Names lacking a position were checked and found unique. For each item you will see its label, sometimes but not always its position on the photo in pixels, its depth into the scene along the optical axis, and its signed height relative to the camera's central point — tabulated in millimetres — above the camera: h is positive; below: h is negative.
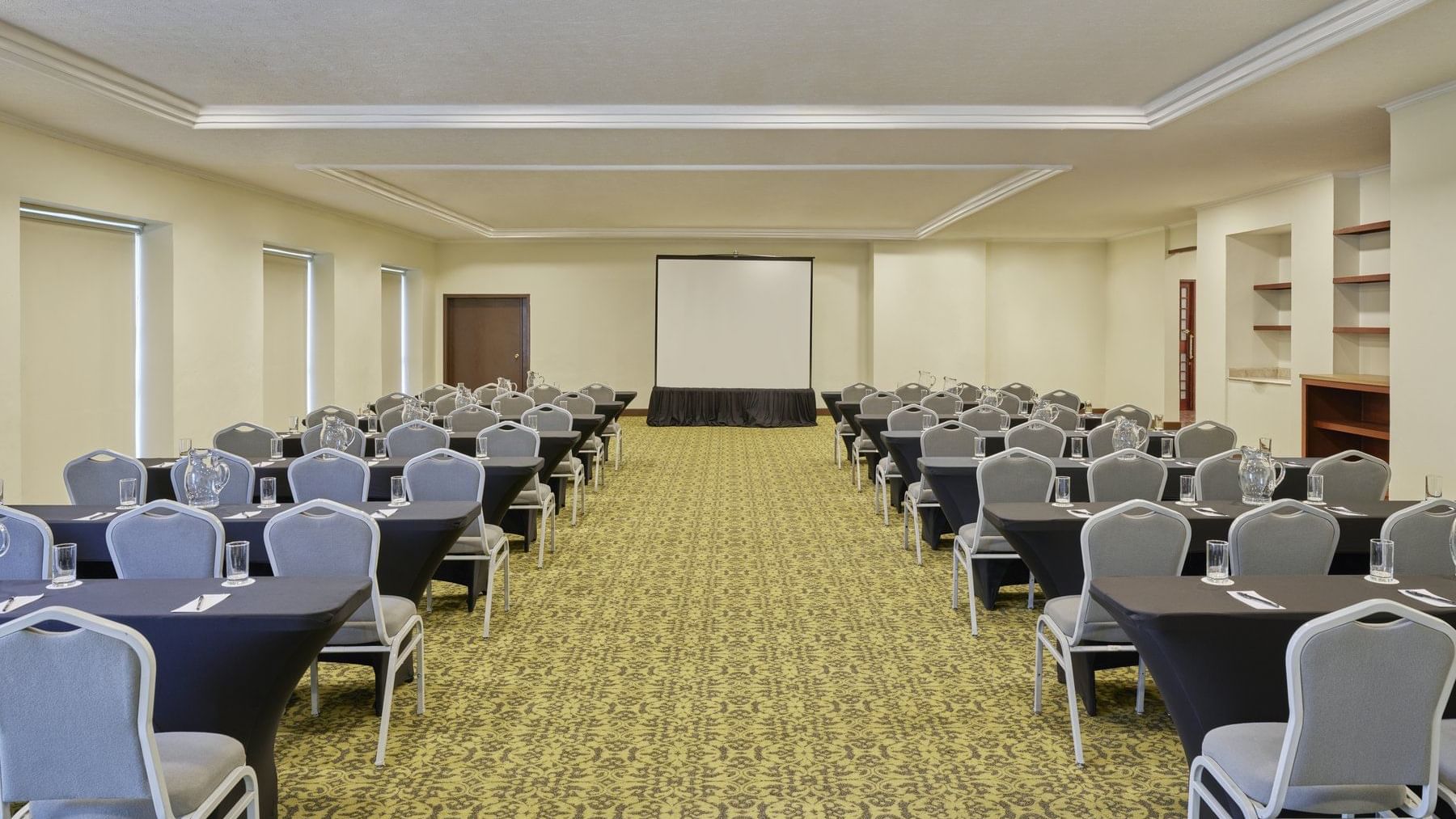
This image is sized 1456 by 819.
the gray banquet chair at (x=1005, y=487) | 5441 -552
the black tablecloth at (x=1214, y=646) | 3008 -787
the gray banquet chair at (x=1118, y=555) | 3834 -657
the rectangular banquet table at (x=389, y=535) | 4422 -666
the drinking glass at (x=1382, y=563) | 3471 -612
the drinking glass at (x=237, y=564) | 3379 -600
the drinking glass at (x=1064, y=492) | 4879 -517
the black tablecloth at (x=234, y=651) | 2967 -788
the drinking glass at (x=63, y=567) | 3311 -593
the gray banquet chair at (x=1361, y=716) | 2402 -798
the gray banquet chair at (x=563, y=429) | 8578 -391
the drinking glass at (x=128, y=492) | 4723 -499
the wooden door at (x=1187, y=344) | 15742 +635
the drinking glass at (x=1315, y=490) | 4785 -499
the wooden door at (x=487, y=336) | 19469 +927
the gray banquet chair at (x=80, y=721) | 2303 -776
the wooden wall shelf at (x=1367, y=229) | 9711 +1515
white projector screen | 18172 +1150
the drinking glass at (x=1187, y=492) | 4941 -527
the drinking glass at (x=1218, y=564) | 3402 -611
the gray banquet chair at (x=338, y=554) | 3807 -641
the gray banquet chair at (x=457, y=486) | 5473 -553
